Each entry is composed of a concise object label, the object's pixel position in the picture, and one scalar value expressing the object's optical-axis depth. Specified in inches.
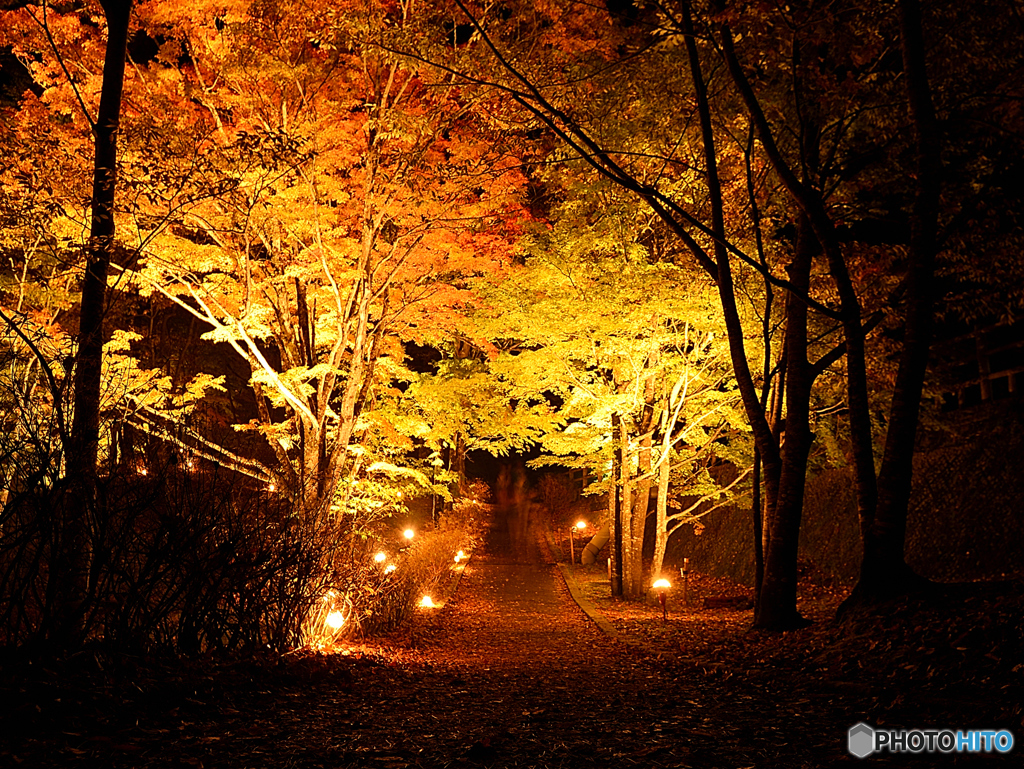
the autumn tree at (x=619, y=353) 515.2
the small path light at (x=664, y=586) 498.6
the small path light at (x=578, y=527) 1011.1
